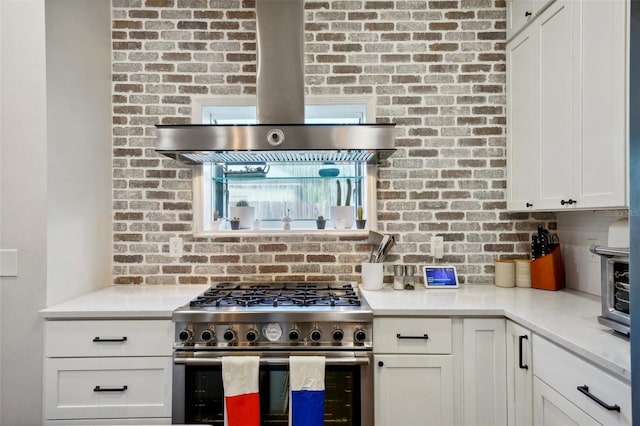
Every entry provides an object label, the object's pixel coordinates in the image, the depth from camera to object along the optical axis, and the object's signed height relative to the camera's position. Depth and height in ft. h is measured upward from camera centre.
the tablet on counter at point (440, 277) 8.25 -1.37
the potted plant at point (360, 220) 8.76 -0.15
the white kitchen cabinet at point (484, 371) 6.37 -2.61
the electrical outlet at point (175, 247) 8.73 -0.75
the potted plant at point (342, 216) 8.83 -0.06
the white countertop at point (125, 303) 6.44 -1.60
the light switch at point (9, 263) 6.44 -0.82
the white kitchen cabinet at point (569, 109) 5.30 +1.73
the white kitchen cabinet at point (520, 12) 7.29 +4.02
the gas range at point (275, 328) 6.38 -1.90
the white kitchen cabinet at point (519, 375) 5.85 -2.55
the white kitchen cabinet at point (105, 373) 6.42 -2.65
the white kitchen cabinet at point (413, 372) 6.38 -2.62
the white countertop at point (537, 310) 4.42 -1.57
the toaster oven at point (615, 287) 4.67 -0.92
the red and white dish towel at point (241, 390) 6.01 -2.76
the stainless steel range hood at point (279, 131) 6.64 +1.43
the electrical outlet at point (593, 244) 7.30 -0.63
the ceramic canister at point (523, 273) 8.20 -1.27
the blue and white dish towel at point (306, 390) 5.96 -2.75
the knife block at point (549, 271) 7.90 -1.21
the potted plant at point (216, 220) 8.91 -0.15
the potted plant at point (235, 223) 8.87 -0.22
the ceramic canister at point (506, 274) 8.27 -1.30
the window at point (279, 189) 8.93 +0.58
